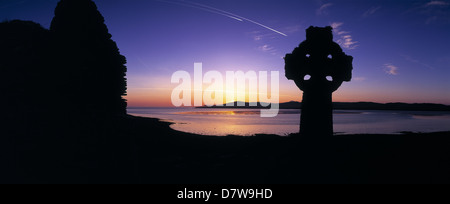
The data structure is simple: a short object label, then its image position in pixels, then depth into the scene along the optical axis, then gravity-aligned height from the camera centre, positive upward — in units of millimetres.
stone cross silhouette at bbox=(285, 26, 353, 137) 12367 +1849
